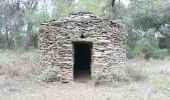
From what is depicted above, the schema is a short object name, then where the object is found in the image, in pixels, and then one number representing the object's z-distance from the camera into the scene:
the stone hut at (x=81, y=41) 6.27
